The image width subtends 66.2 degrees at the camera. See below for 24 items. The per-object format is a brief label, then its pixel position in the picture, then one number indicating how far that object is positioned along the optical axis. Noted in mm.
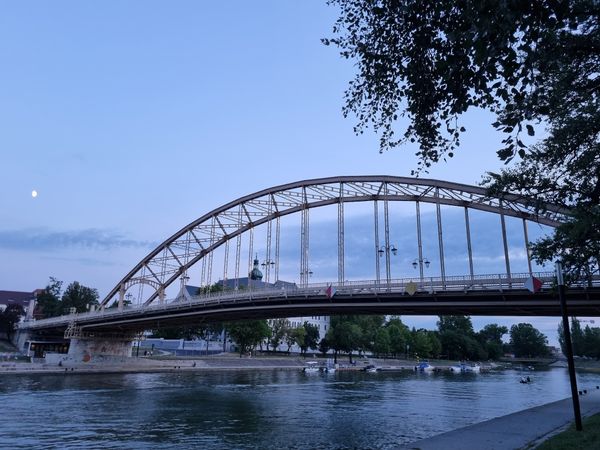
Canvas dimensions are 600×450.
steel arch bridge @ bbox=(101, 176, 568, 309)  44188
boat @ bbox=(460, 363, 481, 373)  100000
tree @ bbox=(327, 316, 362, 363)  115250
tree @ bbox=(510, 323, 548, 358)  177000
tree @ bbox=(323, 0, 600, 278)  6285
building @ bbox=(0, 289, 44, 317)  128000
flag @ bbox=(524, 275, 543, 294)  30047
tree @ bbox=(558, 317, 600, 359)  148625
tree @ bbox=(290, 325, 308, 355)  108000
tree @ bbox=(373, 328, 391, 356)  122375
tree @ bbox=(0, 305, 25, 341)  88419
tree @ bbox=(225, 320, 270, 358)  89562
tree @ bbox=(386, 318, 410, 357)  126938
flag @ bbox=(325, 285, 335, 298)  40006
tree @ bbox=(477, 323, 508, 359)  154125
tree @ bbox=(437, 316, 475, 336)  153500
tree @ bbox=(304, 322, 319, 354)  120375
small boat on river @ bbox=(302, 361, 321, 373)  75562
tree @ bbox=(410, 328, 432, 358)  126375
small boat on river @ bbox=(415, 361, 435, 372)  92331
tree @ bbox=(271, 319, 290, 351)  108144
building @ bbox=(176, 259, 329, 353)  116750
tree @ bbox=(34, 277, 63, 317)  99438
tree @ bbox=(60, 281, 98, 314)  97812
